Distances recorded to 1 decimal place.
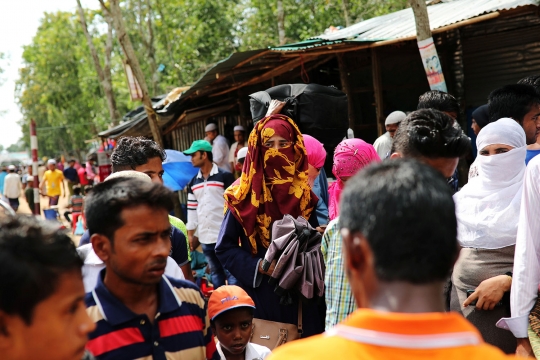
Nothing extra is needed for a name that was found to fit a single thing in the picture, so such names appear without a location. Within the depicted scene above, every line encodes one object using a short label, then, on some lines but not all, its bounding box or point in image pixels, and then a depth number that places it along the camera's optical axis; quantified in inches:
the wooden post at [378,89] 354.0
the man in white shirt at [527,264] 114.4
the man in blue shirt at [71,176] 1013.8
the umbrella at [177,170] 313.3
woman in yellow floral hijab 144.5
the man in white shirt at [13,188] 692.1
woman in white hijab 124.8
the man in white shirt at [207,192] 293.9
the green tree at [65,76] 1429.6
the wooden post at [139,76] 425.4
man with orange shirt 50.8
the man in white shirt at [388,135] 264.2
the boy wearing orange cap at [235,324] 138.4
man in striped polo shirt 88.2
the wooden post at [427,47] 252.7
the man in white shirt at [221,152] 438.9
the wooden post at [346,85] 367.9
